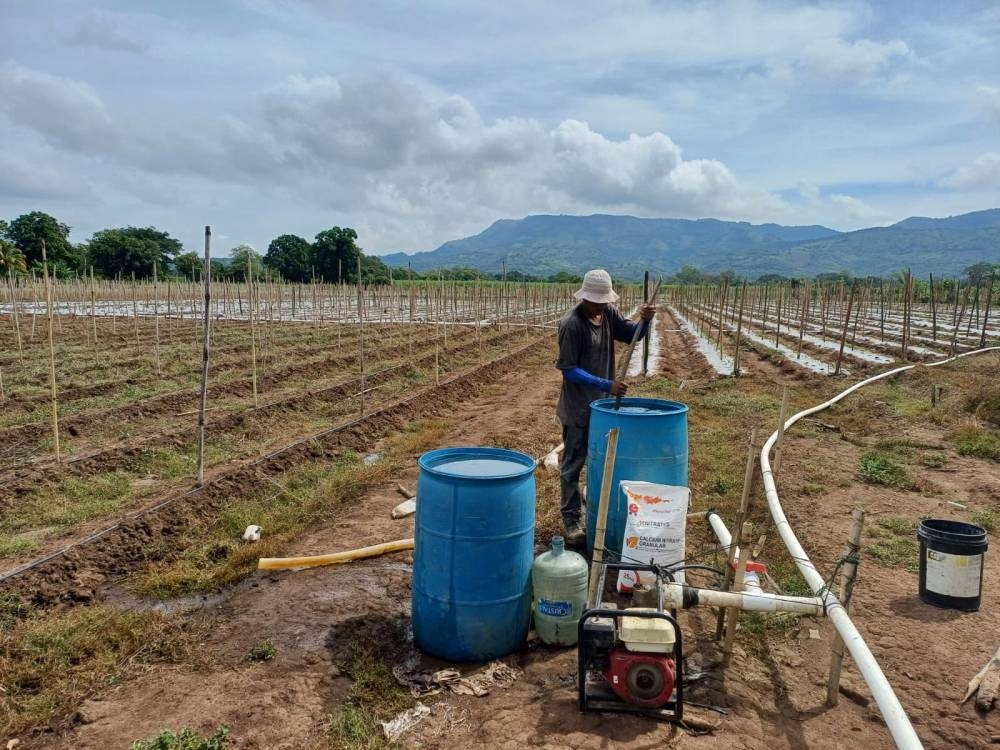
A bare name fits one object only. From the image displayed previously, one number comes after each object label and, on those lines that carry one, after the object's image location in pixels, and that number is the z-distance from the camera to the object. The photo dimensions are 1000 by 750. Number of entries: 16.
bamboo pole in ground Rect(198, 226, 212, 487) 5.66
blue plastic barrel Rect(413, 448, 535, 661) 3.09
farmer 4.14
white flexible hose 2.21
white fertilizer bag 3.46
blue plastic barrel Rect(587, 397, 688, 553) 3.80
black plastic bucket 3.75
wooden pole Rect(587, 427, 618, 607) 2.84
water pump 2.67
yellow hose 4.39
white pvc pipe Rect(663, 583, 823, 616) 2.89
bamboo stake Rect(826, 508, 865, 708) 2.87
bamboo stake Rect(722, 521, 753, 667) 3.12
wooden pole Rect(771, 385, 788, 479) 4.20
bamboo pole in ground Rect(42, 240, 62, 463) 6.04
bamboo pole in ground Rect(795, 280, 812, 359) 16.18
